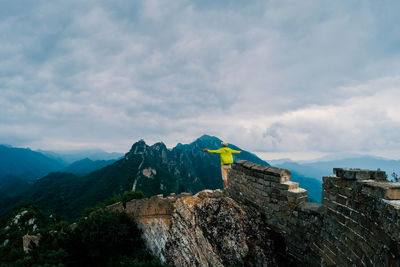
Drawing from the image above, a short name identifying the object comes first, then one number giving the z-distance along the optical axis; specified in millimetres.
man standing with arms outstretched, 9359
